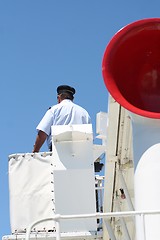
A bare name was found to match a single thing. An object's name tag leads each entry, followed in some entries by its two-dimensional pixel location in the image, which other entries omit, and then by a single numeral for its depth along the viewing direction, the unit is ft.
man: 31.07
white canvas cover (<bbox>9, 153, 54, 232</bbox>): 30.45
